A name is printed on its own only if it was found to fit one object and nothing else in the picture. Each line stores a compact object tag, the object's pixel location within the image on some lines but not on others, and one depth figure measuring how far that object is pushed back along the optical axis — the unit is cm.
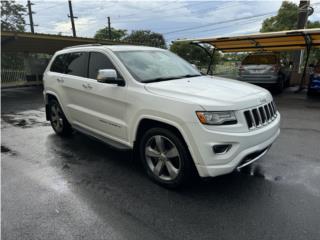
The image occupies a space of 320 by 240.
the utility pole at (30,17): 2862
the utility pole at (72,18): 2886
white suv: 272
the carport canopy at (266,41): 1043
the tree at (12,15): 3684
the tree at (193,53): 3117
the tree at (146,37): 4553
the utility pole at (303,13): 1423
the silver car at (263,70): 1132
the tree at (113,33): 4720
